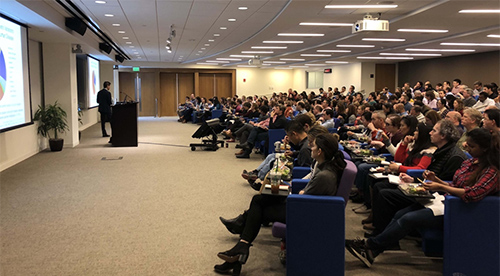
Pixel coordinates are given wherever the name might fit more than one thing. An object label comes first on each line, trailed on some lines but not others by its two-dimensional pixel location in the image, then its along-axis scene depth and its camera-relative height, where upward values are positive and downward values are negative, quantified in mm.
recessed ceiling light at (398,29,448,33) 11305 +1623
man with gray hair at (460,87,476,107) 10797 -86
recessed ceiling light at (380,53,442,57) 18812 +1678
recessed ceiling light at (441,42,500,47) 14585 +1638
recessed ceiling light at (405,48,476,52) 16880 +1666
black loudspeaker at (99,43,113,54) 14777 +1550
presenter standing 14023 -343
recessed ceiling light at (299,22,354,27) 10320 +1621
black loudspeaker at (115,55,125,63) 20456 +1641
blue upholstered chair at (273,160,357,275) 3236 -1042
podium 11422 -828
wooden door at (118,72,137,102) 26906 +620
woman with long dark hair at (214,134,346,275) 3393 -944
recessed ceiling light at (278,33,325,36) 12233 +1640
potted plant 10359 -674
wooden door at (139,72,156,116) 26969 +15
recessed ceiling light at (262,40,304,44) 14112 +1669
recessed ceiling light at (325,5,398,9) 8094 +1597
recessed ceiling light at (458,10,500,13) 8446 +1575
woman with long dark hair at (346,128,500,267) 3156 -706
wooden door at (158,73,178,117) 27219 -45
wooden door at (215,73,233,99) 28578 +542
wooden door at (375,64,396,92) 24484 +969
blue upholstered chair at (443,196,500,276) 3166 -1025
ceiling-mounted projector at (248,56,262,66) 20609 +1510
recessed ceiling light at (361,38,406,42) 13381 +1649
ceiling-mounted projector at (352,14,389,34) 8320 +1285
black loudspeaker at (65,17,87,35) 9477 +1496
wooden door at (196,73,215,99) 28078 +529
